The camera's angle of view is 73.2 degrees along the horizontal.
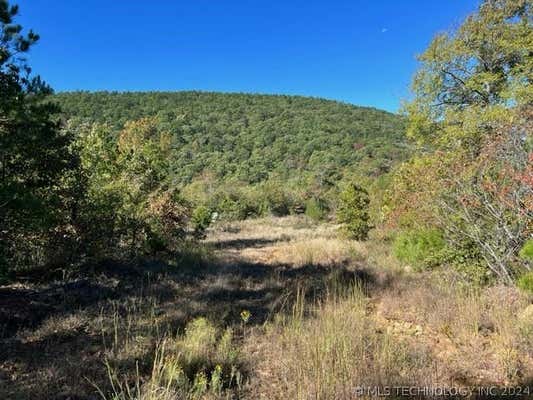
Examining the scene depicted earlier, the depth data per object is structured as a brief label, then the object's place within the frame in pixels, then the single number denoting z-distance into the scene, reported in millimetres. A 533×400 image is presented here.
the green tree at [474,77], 11471
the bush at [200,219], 15106
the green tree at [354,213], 15102
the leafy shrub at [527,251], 5590
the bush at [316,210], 31739
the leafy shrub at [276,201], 38781
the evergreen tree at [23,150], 5426
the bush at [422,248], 7860
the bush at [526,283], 5359
